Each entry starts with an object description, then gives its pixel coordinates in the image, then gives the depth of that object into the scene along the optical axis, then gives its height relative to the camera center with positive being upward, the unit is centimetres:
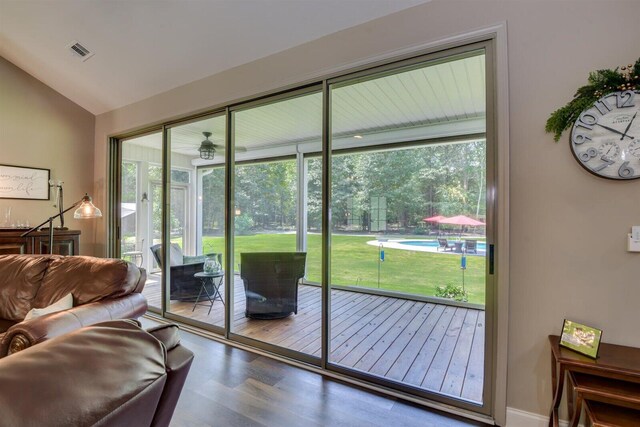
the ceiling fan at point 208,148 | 348 +78
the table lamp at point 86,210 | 322 +5
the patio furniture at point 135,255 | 454 -63
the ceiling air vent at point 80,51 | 334 +185
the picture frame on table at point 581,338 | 150 -64
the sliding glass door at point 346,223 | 257 -9
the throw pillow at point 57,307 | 190 -61
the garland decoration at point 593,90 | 159 +67
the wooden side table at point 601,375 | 136 -76
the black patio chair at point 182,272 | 391 -76
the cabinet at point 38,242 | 358 -35
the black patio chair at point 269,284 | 327 -77
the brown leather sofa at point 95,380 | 46 -30
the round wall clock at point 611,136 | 159 +42
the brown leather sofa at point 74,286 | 210 -55
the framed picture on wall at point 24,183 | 393 +43
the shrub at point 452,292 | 337 -90
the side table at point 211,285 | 368 -90
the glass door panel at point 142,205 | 411 +13
